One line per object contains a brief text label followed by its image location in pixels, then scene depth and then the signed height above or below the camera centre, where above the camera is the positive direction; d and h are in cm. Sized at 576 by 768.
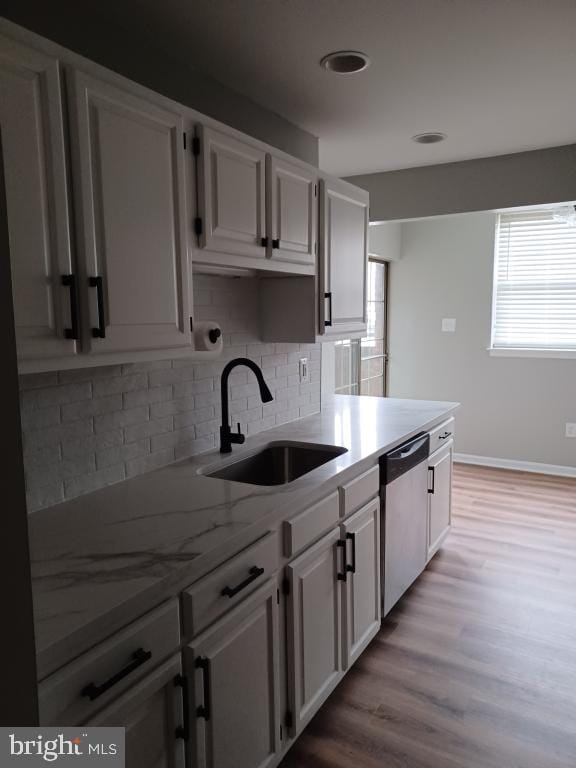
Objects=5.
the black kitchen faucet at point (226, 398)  221 -31
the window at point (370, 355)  477 -33
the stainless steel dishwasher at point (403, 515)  248 -96
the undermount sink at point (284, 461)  239 -63
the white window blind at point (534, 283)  480 +31
